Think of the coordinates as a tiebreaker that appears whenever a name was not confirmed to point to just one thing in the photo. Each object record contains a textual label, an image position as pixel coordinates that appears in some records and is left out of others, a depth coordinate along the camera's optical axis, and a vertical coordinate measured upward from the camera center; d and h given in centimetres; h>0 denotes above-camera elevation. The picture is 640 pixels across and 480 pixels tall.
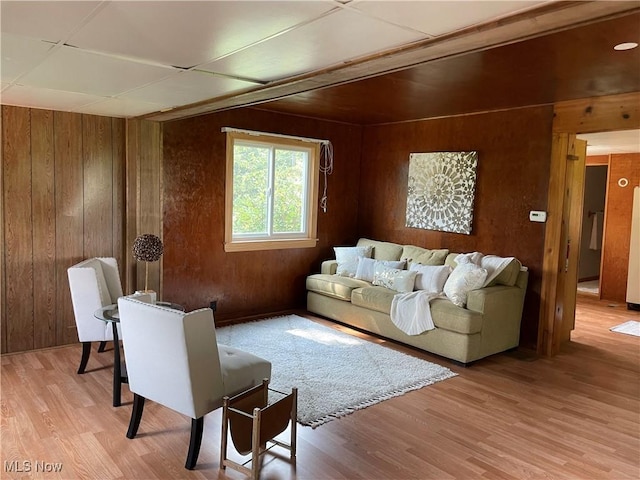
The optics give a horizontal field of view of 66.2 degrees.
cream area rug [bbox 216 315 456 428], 352 -137
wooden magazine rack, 252 -118
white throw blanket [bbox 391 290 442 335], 457 -100
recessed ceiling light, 286 +99
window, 553 +12
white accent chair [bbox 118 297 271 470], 250 -87
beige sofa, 434 -101
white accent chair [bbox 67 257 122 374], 384 -84
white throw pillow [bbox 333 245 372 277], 592 -65
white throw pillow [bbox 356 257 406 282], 561 -71
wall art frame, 538 +19
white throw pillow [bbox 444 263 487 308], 448 -68
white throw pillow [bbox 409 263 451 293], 496 -71
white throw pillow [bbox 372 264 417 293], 506 -77
